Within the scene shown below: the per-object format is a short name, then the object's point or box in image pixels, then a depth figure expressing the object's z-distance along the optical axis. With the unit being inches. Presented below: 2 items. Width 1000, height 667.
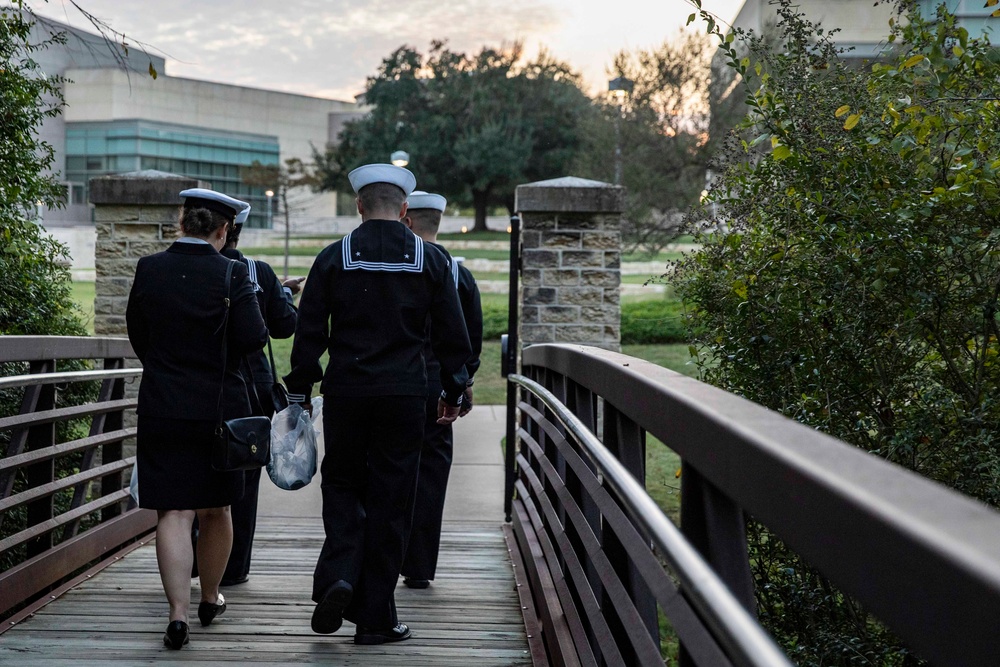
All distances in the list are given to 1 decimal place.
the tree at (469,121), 2041.1
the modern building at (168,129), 2432.3
